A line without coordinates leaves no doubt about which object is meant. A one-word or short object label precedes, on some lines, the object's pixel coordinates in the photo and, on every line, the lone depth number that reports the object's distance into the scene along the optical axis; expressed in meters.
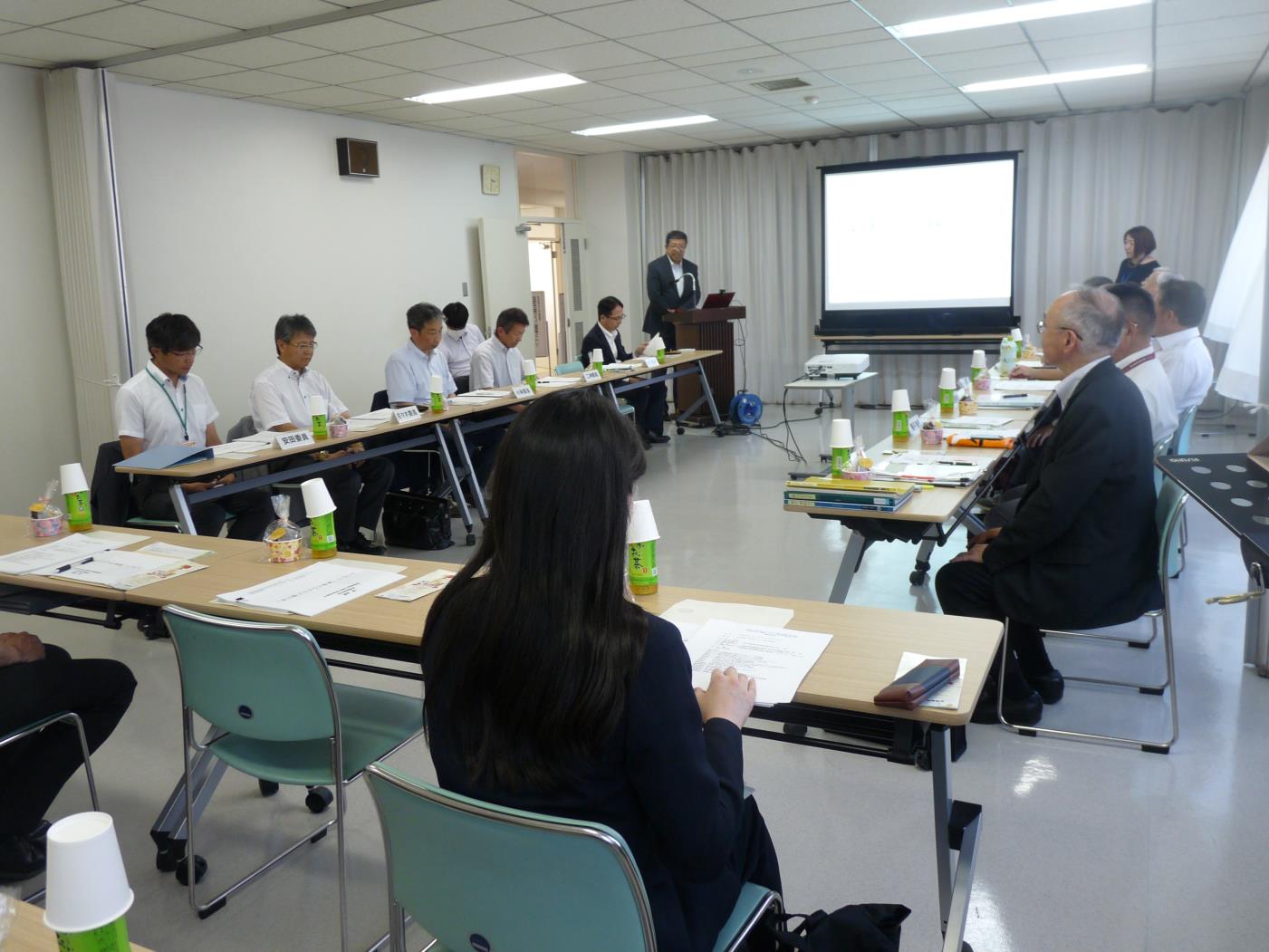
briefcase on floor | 5.09
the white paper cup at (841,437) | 3.12
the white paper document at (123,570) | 2.40
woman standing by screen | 7.25
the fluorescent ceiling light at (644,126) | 8.27
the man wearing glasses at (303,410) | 4.79
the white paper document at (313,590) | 2.19
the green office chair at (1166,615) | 2.58
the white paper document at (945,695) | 1.54
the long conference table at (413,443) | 3.84
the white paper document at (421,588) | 2.22
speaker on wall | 7.39
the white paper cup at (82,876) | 0.71
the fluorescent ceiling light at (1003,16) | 5.00
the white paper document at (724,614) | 1.97
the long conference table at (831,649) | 1.59
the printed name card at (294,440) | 4.30
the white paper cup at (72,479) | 2.93
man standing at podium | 8.84
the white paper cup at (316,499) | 2.51
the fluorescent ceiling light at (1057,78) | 6.70
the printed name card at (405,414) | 5.11
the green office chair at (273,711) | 1.78
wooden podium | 8.57
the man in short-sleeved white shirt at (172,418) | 4.02
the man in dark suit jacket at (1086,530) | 2.67
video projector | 6.77
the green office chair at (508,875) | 1.08
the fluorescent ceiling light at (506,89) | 6.43
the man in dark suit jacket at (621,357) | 7.64
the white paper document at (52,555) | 2.54
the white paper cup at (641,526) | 2.09
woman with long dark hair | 1.16
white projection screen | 8.78
